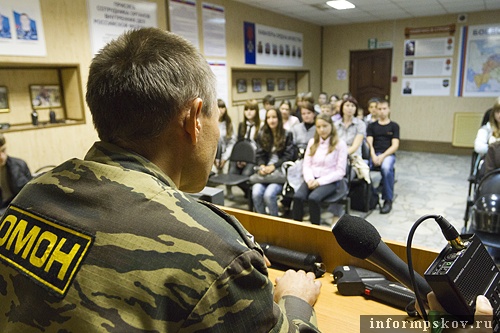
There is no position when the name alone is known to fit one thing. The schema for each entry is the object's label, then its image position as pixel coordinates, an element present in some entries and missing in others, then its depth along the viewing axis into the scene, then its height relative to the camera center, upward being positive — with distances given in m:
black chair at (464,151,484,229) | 3.00 -0.84
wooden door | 7.86 +0.29
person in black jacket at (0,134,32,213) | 2.91 -0.61
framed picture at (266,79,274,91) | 7.36 +0.13
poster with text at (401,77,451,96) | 7.29 -0.01
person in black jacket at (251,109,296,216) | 3.85 -0.68
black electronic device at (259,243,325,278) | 1.39 -0.63
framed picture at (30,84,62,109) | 3.86 +0.01
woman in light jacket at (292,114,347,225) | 3.42 -0.74
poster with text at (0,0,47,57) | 3.27 +0.62
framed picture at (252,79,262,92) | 6.88 +0.12
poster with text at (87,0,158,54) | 3.97 +0.87
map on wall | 6.76 +0.43
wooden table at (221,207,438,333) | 1.16 -0.62
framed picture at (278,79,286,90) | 7.75 +0.13
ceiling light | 6.01 +1.38
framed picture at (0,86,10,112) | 3.59 +0.00
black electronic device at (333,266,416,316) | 1.17 -0.64
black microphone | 0.88 -0.39
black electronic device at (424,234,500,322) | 0.73 -0.39
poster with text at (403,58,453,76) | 7.20 +0.38
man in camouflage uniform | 0.59 -0.23
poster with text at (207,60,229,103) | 5.57 +0.23
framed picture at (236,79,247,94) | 6.46 +0.10
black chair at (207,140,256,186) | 3.92 -0.75
